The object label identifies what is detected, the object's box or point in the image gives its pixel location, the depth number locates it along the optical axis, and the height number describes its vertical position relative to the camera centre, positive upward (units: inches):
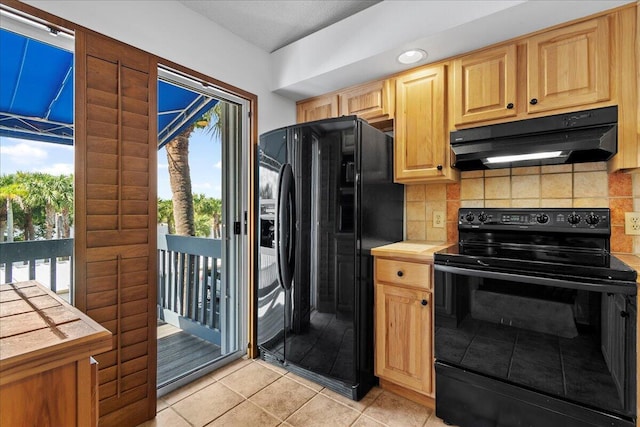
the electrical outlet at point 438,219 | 86.7 -1.9
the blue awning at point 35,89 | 60.1 +28.6
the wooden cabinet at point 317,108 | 96.7 +34.7
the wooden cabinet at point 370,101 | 85.1 +32.6
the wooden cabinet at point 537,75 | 59.7 +29.7
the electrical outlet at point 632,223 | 63.1 -2.2
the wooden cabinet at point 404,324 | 68.7 -26.4
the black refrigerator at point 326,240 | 72.6 -7.0
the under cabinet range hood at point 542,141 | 58.6 +15.1
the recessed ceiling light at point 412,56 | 73.3 +38.6
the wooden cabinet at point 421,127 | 76.1 +22.3
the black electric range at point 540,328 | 49.6 -21.3
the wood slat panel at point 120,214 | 59.8 -0.4
